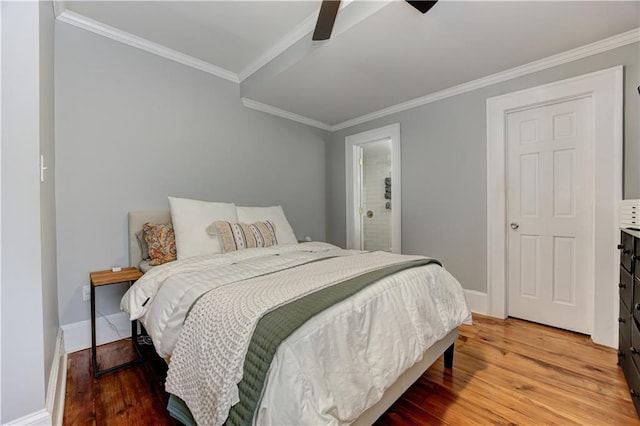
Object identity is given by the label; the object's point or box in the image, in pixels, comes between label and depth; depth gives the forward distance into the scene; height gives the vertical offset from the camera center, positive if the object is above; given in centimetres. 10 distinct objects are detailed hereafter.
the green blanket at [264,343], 86 -44
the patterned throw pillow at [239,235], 222 -22
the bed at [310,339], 86 -54
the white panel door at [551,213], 229 -7
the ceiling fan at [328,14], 163 +122
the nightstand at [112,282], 180 -48
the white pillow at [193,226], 213 -14
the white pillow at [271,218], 266 -10
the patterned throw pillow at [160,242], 215 -26
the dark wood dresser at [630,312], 145 -63
